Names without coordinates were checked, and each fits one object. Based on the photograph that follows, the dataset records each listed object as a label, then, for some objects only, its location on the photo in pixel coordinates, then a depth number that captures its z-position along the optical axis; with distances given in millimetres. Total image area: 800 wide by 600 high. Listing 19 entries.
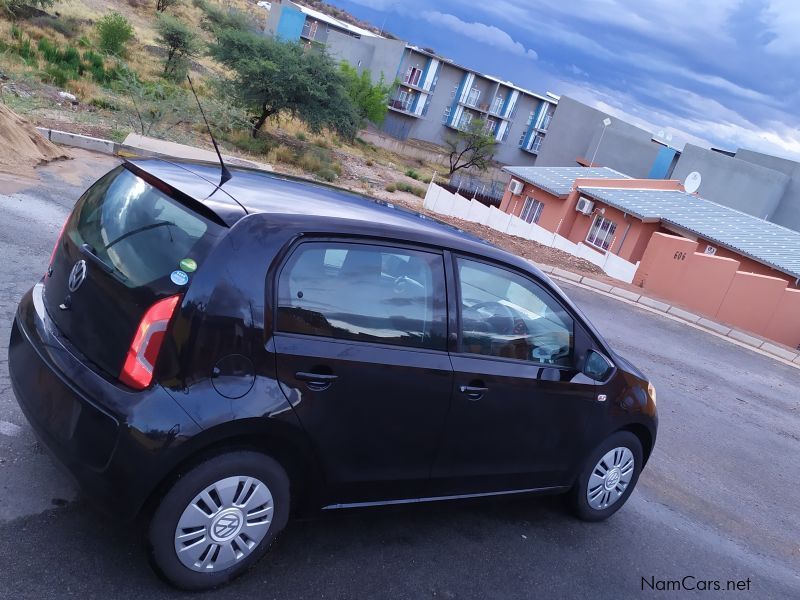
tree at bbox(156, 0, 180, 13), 66812
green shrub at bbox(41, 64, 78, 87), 28362
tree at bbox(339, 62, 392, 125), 71062
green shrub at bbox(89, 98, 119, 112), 25627
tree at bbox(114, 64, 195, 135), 19734
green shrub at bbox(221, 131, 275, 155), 31817
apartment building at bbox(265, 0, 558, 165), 79938
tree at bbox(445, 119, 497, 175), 72812
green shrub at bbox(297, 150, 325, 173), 32219
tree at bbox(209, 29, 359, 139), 35688
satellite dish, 40188
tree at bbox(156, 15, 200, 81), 44000
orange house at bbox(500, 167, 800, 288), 31703
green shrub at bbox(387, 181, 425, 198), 44062
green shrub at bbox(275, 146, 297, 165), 32031
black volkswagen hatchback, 2881
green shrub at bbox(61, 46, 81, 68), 34750
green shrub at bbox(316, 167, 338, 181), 30731
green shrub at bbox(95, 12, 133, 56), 42062
